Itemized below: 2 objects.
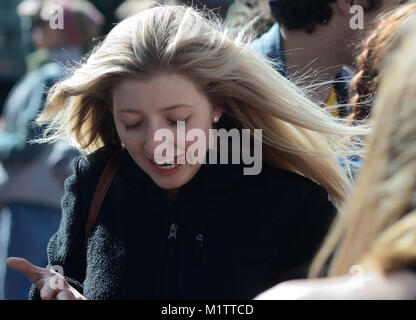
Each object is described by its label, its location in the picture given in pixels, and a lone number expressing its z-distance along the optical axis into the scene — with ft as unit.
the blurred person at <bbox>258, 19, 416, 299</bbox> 7.25
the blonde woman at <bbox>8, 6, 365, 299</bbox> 13.76
